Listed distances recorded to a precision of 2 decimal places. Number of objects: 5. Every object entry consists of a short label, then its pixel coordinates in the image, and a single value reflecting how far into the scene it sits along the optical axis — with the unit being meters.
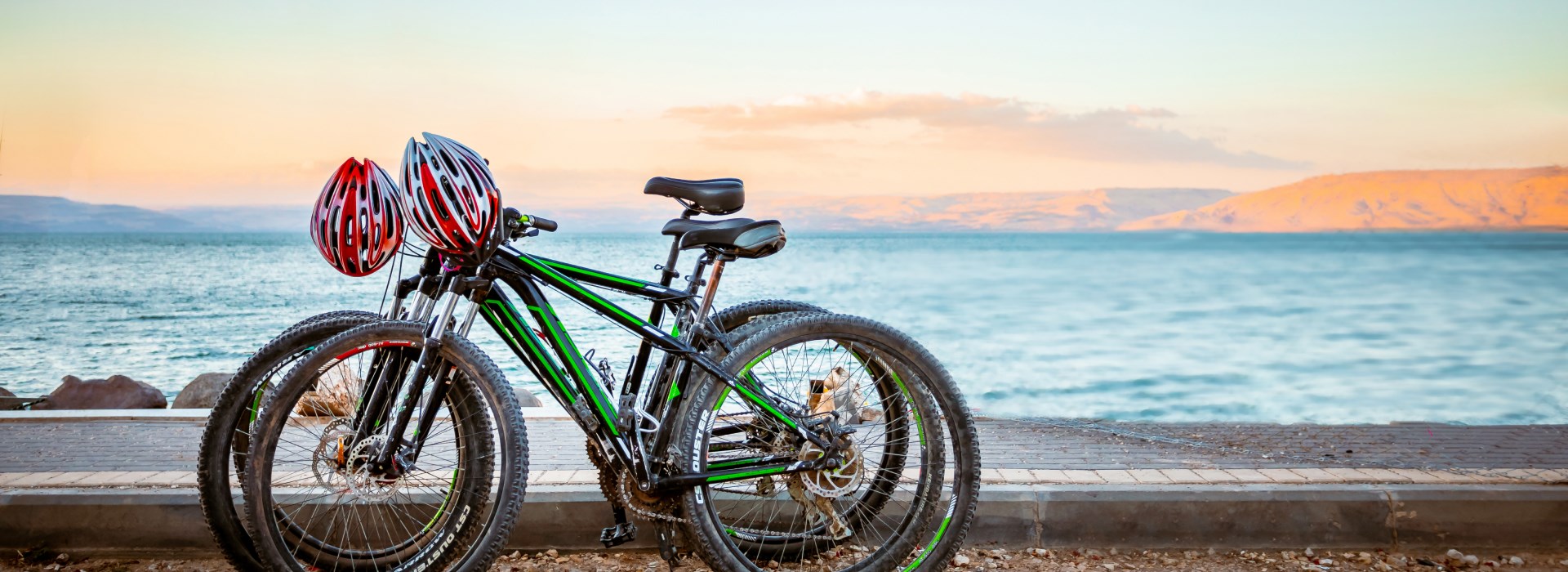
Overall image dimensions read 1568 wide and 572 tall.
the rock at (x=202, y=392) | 10.52
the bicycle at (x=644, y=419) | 3.47
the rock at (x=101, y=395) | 10.78
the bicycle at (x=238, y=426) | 3.55
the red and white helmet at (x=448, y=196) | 3.32
